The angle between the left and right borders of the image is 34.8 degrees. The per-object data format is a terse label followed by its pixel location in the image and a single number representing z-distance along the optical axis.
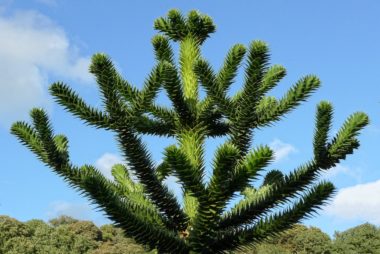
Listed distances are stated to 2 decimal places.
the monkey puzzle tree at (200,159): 5.64
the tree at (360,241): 50.34
